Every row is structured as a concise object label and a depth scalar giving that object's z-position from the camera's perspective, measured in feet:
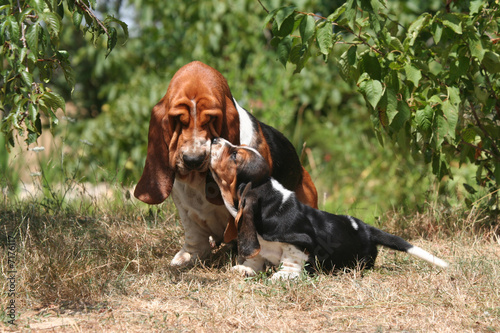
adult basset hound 22.70
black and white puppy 22.74
